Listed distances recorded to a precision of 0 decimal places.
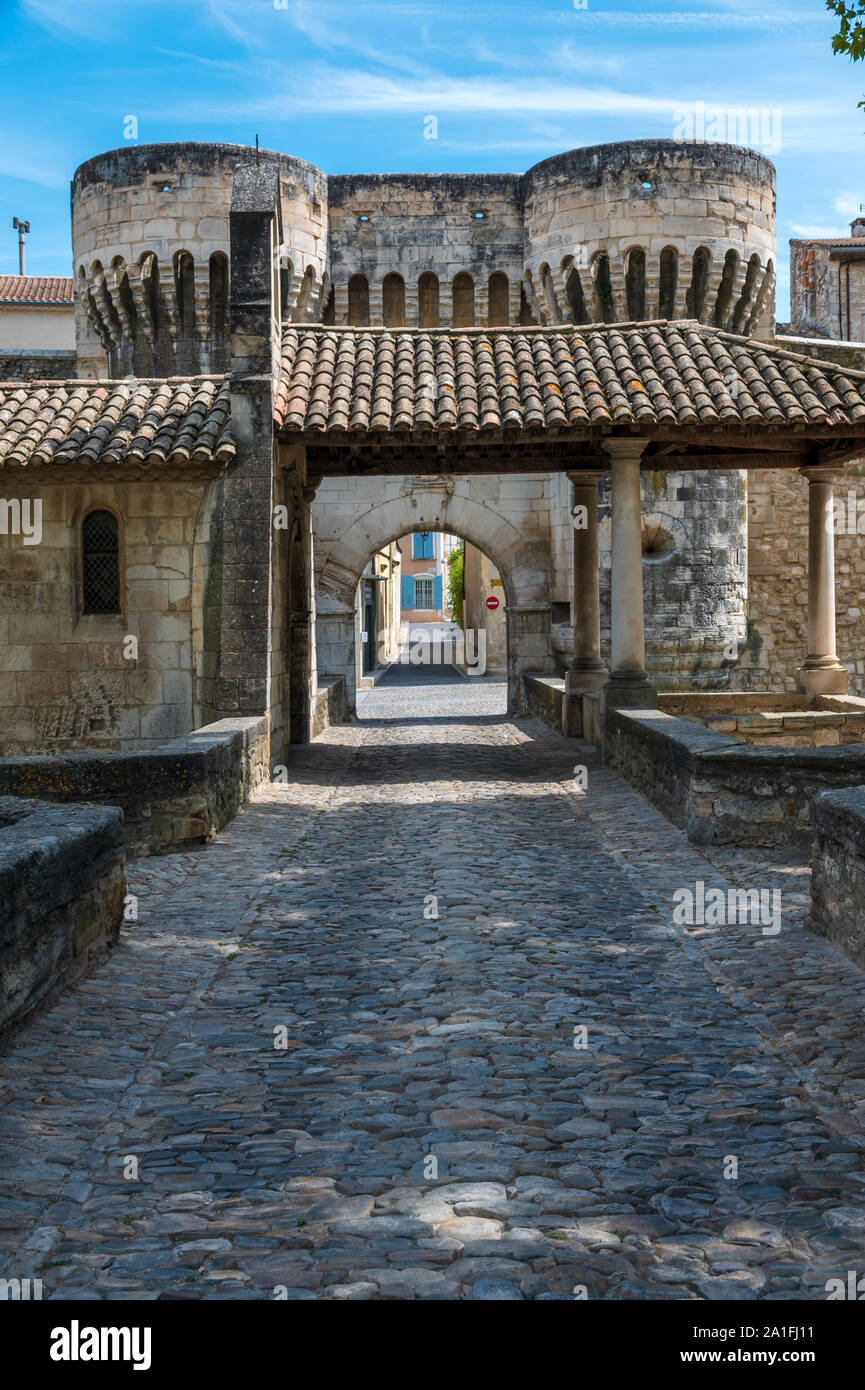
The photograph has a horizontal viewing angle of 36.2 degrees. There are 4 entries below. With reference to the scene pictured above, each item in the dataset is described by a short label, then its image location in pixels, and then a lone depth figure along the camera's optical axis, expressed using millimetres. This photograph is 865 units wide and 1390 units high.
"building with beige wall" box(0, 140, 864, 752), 20891
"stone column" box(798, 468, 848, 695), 15242
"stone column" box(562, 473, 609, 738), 16453
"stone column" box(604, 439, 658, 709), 13664
